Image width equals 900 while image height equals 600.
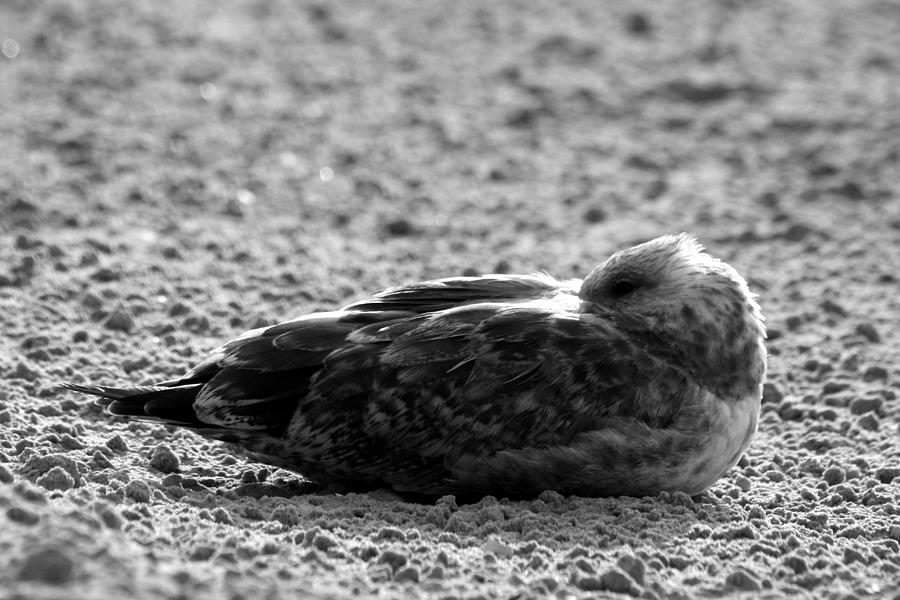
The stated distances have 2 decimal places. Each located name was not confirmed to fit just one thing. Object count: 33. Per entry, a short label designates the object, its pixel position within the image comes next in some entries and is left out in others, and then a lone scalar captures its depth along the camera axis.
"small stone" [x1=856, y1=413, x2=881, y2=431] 14.37
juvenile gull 12.16
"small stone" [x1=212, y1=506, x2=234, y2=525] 10.88
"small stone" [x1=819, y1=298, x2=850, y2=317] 17.20
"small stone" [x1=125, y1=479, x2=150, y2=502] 11.30
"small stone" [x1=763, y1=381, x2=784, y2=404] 15.09
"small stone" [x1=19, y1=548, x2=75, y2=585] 8.30
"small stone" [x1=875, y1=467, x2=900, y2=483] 13.17
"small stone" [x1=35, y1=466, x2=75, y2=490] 11.30
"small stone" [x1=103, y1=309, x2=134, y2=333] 15.65
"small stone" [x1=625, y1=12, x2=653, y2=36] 26.92
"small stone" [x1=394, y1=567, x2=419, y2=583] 9.93
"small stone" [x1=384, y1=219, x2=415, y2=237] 19.41
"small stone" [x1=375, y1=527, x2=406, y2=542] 10.83
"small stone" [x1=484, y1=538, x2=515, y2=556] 10.64
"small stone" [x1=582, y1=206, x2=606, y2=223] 20.09
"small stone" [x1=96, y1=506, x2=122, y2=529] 9.98
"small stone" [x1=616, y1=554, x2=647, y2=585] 10.23
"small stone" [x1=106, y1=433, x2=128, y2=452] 12.98
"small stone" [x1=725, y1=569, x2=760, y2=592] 10.20
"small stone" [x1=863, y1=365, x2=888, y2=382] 15.50
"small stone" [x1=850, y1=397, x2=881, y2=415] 14.70
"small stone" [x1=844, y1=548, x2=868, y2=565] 10.92
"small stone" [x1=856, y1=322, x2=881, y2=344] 16.45
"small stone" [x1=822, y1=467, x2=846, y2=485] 13.07
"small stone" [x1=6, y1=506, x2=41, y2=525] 9.35
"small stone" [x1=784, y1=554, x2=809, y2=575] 10.57
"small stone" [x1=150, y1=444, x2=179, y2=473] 12.66
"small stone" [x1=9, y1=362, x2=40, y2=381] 14.12
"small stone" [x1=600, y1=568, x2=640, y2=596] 10.02
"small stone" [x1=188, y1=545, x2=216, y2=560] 9.81
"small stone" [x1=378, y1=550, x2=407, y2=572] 10.18
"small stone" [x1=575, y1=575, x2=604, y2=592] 10.05
